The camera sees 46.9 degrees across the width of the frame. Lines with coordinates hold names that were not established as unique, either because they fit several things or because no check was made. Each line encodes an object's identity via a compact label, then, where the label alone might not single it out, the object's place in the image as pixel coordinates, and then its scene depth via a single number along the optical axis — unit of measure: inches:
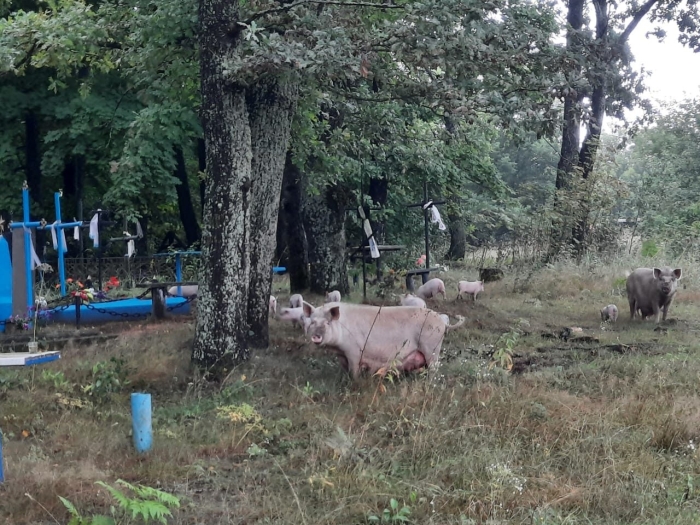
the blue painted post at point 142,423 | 251.4
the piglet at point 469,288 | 624.4
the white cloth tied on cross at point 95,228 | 536.5
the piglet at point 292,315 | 457.9
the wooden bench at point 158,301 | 510.0
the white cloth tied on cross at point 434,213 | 625.3
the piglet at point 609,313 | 550.3
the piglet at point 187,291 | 573.6
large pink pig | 327.6
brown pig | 532.1
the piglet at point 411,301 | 459.6
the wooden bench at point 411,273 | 629.3
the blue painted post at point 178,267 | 666.2
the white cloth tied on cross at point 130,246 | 631.2
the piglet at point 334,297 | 469.9
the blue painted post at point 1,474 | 222.6
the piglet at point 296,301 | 506.6
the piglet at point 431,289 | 598.5
